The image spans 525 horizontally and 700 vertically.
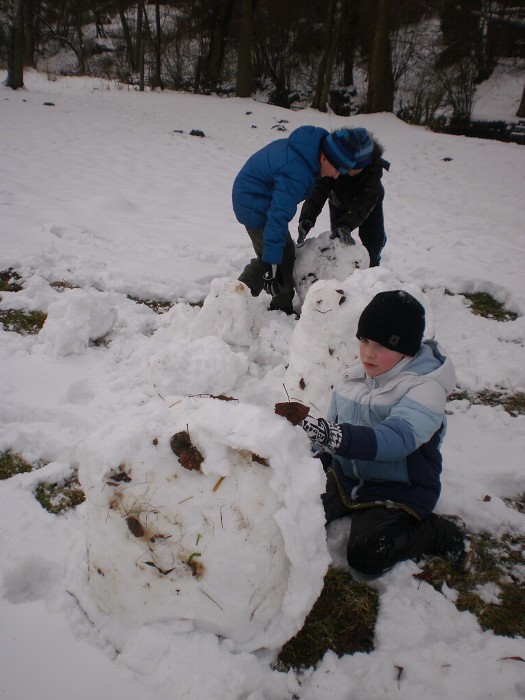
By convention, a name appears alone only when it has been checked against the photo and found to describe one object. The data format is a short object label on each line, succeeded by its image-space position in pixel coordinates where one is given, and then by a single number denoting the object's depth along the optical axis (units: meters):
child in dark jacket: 3.89
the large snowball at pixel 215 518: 1.34
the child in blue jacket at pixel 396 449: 1.83
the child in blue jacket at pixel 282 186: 3.33
